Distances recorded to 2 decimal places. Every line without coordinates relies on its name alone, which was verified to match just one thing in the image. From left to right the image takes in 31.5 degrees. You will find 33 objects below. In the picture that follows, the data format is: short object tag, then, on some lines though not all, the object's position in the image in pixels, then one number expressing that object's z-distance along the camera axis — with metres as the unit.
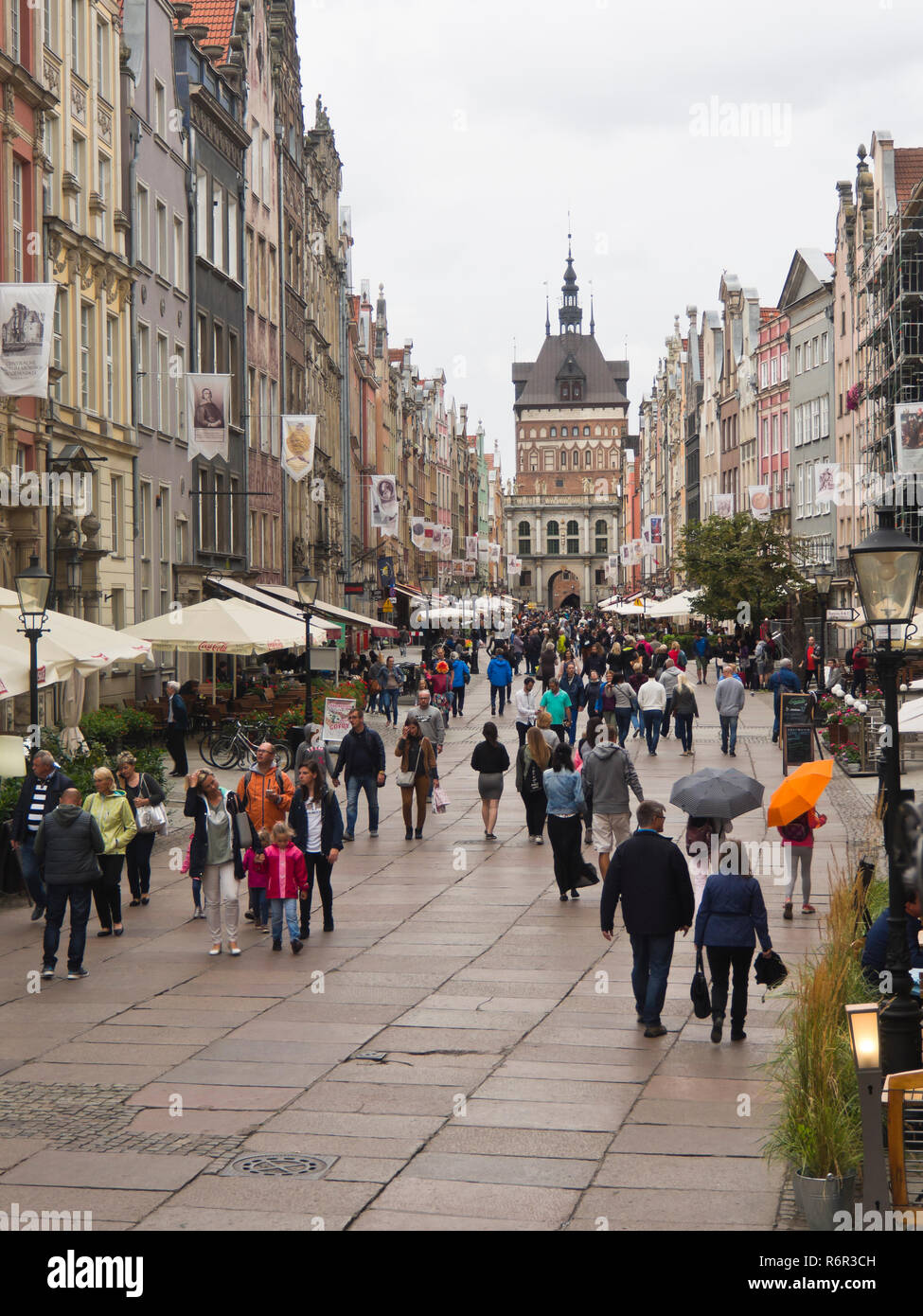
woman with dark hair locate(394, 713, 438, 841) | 20.83
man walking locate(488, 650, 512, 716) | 39.16
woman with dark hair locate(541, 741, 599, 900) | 15.95
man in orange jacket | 14.79
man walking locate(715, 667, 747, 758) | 28.86
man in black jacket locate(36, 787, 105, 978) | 12.91
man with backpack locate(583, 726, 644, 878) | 16.92
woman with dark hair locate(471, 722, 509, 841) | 19.88
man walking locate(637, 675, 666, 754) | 30.14
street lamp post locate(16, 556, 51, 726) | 16.77
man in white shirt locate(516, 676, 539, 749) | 26.38
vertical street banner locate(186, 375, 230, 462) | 31.84
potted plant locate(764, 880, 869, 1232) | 7.35
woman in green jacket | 14.30
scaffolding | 51.38
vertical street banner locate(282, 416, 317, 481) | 37.19
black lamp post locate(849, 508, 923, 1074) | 8.46
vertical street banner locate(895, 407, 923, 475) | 40.16
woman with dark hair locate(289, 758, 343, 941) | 14.34
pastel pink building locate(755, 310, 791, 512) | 77.19
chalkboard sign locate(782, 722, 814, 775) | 26.58
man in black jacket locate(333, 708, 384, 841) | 20.14
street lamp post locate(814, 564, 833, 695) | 49.85
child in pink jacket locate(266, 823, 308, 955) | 13.70
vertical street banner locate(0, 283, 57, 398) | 22.25
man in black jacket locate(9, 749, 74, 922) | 14.73
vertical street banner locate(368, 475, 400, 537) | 54.53
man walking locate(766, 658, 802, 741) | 29.78
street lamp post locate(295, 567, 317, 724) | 26.99
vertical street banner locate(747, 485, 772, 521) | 58.19
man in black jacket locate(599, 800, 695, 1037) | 11.06
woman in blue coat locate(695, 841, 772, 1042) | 10.69
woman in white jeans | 13.77
